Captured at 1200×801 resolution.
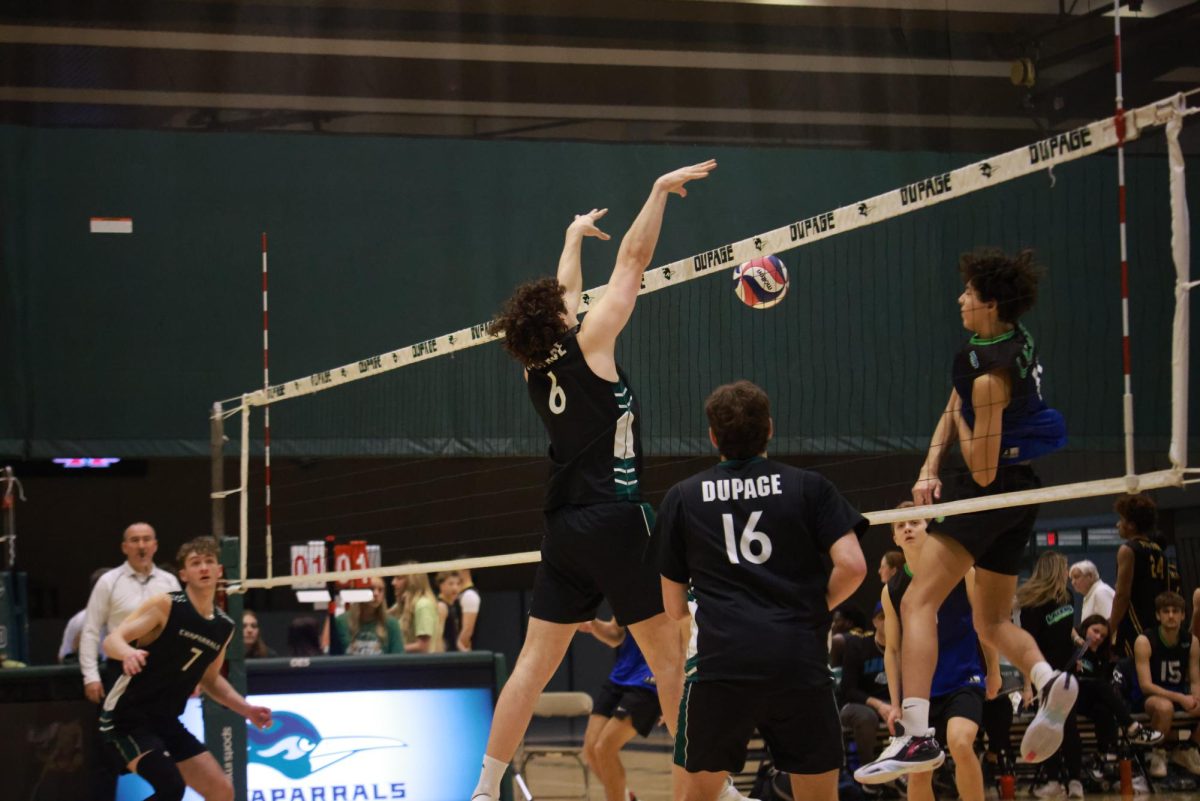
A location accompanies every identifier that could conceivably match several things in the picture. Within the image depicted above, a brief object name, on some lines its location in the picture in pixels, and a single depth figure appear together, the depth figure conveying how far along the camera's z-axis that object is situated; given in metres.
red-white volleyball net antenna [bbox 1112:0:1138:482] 8.91
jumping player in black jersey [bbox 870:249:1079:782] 9.82
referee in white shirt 17.16
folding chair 23.26
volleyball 12.35
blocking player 9.96
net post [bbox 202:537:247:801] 16.42
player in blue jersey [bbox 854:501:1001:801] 13.12
